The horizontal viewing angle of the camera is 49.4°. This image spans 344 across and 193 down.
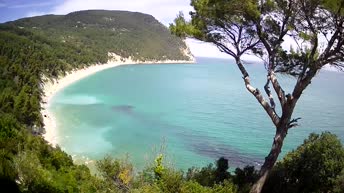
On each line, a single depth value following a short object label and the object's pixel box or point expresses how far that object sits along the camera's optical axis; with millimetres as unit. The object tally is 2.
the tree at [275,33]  10609
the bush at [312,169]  15375
